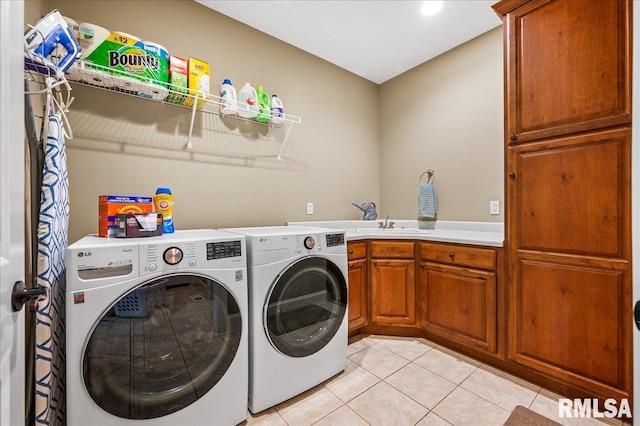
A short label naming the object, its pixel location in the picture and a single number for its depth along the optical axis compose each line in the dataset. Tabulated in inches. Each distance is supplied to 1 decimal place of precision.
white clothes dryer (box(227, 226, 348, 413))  58.3
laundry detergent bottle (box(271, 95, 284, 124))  89.6
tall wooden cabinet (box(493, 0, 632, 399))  55.7
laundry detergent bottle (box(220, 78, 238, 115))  79.5
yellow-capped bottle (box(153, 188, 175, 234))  63.4
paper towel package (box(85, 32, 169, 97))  61.3
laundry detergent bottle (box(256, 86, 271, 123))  87.3
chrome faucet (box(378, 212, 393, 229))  116.9
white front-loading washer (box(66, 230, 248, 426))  42.6
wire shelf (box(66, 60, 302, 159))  61.2
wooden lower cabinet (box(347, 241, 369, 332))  87.7
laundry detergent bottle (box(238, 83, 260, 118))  83.6
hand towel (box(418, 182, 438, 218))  106.7
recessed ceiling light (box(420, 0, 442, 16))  81.7
